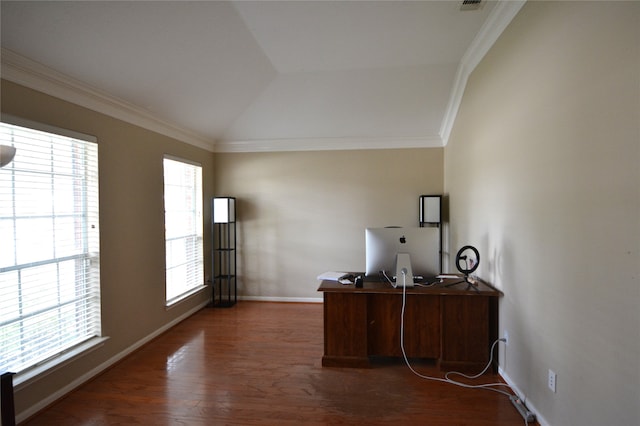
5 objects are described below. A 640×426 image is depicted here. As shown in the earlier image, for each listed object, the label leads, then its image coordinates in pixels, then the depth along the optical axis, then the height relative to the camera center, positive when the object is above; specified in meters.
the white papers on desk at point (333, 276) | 3.12 -0.71
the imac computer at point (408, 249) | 2.84 -0.39
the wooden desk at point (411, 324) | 2.70 -1.07
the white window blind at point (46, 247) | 2.11 -0.29
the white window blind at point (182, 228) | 3.89 -0.27
